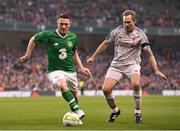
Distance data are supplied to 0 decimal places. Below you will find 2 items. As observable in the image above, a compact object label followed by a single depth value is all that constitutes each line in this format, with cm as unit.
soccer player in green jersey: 1411
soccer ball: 1345
